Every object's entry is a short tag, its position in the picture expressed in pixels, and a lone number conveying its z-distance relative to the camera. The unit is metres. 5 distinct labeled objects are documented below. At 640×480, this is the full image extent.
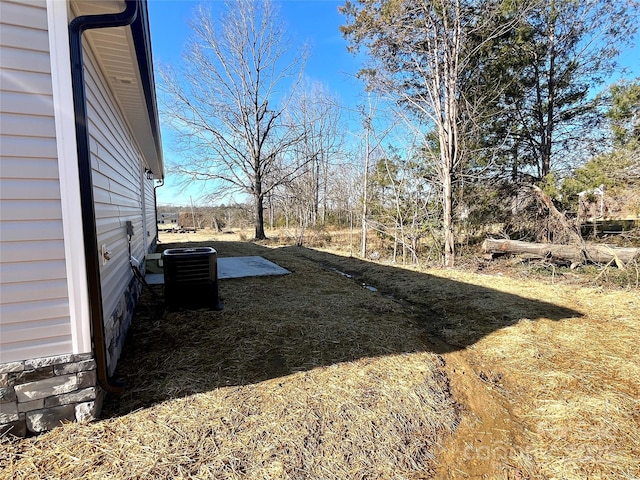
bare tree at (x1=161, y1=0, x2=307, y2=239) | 14.63
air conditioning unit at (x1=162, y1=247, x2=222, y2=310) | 3.51
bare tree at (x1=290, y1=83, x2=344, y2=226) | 16.55
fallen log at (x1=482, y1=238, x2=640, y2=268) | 5.95
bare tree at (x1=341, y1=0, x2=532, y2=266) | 7.62
